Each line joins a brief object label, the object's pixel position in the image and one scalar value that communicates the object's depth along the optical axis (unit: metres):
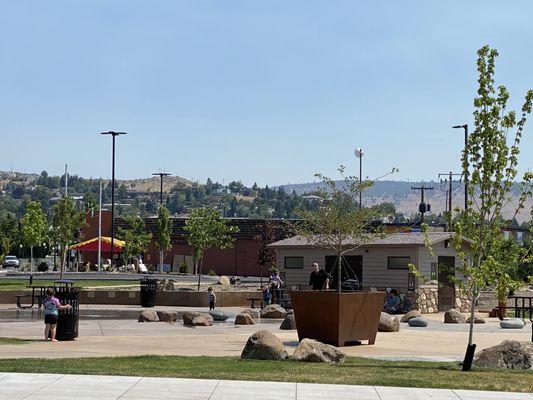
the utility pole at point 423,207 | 77.82
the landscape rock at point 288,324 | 25.53
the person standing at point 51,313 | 21.58
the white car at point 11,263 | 99.25
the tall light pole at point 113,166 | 73.01
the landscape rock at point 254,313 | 30.44
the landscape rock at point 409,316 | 30.09
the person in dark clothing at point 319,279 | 26.84
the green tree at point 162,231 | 74.94
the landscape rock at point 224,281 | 54.31
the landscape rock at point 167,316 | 28.86
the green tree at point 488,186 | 15.85
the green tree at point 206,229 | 55.22
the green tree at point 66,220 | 49.12
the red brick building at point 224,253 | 77.94
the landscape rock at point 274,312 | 30.75
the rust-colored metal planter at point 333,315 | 20.86
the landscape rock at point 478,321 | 30.31
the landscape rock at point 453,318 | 30.08
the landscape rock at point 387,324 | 25.55
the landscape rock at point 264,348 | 17.14
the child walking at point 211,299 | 35.62
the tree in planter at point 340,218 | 29.32
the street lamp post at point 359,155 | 48.38
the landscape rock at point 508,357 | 16.56
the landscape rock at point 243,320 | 27.50
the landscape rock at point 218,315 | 29.97
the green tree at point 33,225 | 69.44
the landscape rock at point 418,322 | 28.22
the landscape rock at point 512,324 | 27.84
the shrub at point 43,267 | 73.91
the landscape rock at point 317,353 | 16.81
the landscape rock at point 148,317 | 28.69
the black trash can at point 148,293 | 37.41
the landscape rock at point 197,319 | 27.09
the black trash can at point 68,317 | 21.75
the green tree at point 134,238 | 76.76
